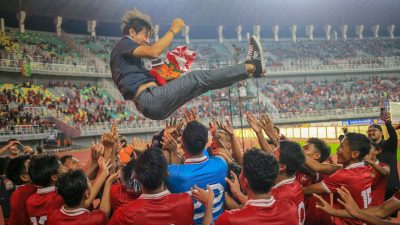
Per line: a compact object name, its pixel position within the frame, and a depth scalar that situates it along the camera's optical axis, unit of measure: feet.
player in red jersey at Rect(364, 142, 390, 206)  12.96
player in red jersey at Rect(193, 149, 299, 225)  7.89
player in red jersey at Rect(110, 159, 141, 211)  10.05
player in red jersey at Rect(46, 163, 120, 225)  9.26
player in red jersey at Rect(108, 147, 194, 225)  8.56
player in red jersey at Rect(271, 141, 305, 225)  10.20
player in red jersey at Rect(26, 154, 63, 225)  11.35
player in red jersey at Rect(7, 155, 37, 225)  12.67
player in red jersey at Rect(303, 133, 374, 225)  11.18
